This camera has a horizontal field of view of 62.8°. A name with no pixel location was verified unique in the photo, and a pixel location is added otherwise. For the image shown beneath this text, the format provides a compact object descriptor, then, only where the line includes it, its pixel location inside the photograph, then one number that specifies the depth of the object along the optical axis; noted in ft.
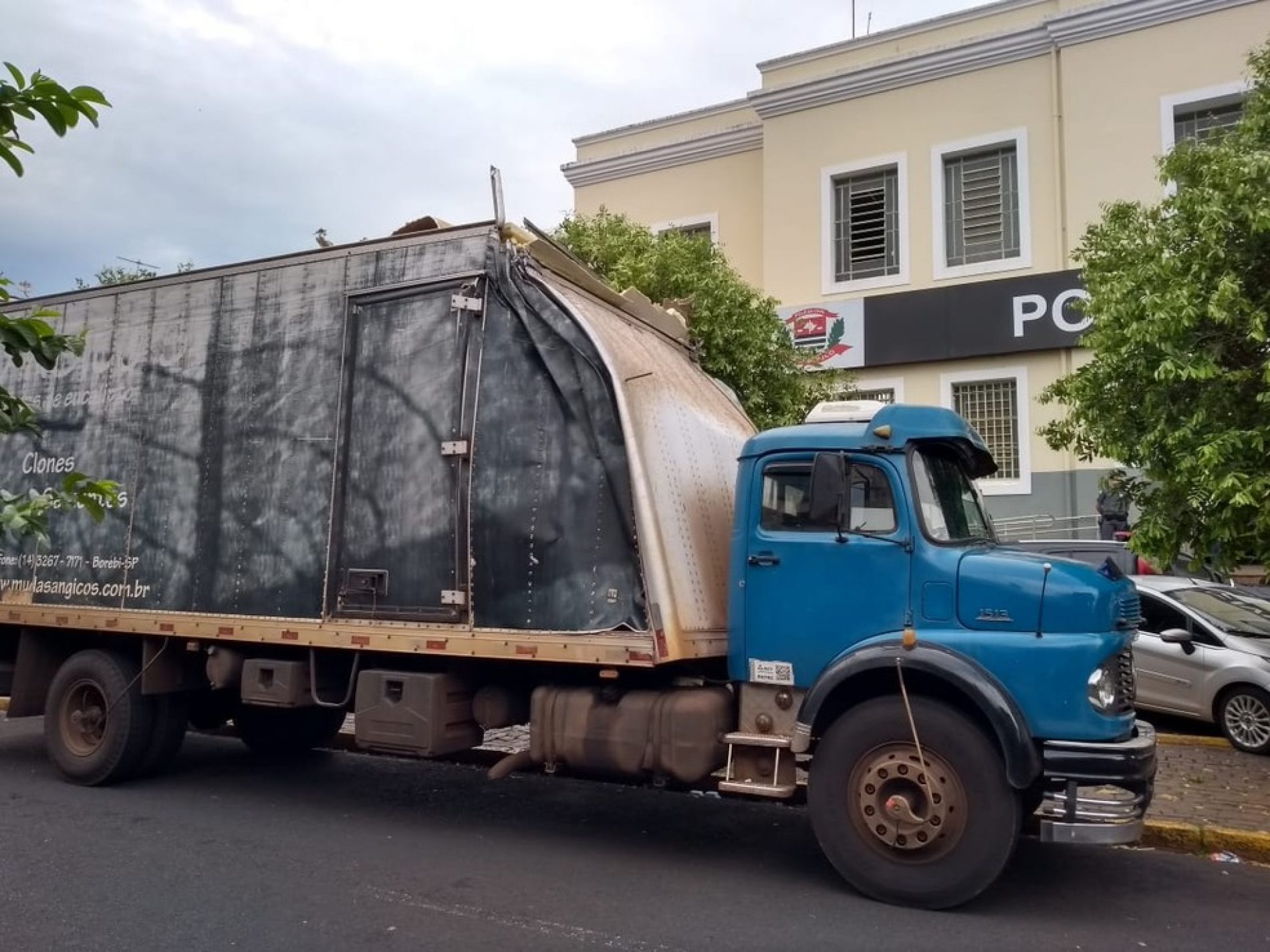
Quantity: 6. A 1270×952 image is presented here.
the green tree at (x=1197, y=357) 24.12
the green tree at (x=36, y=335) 7.31
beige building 48.67
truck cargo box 20.52
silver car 30.58
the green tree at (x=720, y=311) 38.68
